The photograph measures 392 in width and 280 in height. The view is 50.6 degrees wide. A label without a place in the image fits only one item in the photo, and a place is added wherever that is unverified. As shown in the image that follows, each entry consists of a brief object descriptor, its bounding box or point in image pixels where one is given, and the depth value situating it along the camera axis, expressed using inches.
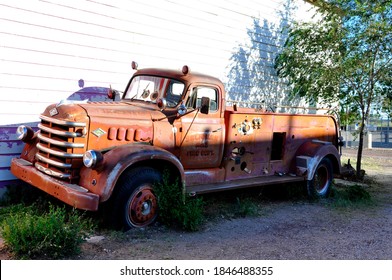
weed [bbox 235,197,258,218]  248.5
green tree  361.7
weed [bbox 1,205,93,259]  153.9
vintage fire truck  192.5
